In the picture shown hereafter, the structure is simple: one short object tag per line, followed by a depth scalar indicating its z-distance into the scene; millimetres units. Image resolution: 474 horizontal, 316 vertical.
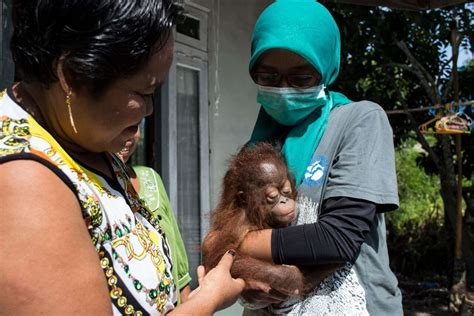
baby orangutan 1811
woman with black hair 969
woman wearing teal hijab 1634
